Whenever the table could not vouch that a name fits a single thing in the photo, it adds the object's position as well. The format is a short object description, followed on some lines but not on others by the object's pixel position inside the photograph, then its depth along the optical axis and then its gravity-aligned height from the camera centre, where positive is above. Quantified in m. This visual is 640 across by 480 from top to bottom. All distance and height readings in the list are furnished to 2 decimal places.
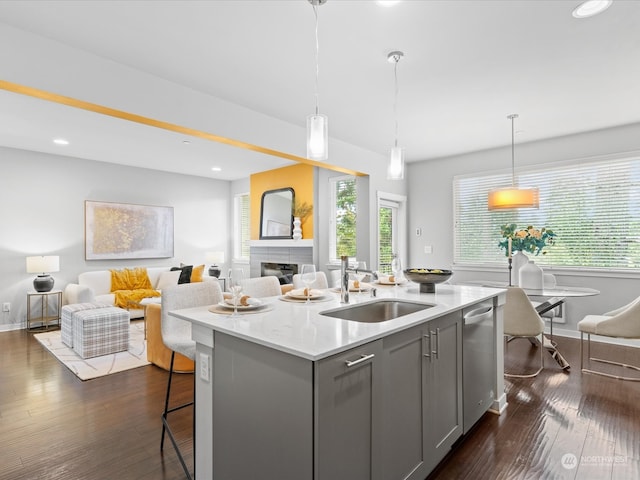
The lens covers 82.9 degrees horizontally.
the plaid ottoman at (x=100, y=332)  3.92 -1.01
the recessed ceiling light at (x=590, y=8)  2.10 +1.37
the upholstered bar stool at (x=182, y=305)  2.08 -0.41
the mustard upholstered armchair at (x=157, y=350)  3.46 -1.10
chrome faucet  2.20 -0.24
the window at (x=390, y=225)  5.81 +0.25
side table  5.25 -1.03
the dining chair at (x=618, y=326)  3.09 -0.77
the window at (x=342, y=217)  5.94 +0.39
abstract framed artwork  6.19 +0.18
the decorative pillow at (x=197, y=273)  6.17 -0.56
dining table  3.41 -0.53
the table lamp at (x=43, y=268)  5.18 -0.40
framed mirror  6.53 +0.50
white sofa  5.27 -0.73
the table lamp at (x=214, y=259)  7.34 -0.38
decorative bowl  2.56 -0.27
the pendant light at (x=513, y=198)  3.83 +0.45
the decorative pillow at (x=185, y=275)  5.99 -0.57
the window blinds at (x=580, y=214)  4.32 +0.33
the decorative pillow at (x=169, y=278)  6.37 -0.67
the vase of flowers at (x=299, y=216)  6.22 +0.42
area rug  3.53 -1.27
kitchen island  1.29 -0.64
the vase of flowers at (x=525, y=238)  3.75 +0.01
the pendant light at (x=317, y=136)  2.30 +0.66
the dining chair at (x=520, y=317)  3.22 -0.69
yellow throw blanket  5.63 -0.88
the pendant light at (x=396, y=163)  2.91 +0.62
